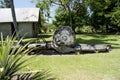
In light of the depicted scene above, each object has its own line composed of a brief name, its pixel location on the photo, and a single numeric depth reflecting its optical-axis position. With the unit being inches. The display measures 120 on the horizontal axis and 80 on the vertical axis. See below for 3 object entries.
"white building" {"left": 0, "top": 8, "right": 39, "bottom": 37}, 418.0
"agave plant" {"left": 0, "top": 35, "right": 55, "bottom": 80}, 51.7
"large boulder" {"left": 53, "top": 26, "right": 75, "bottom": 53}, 202.4
